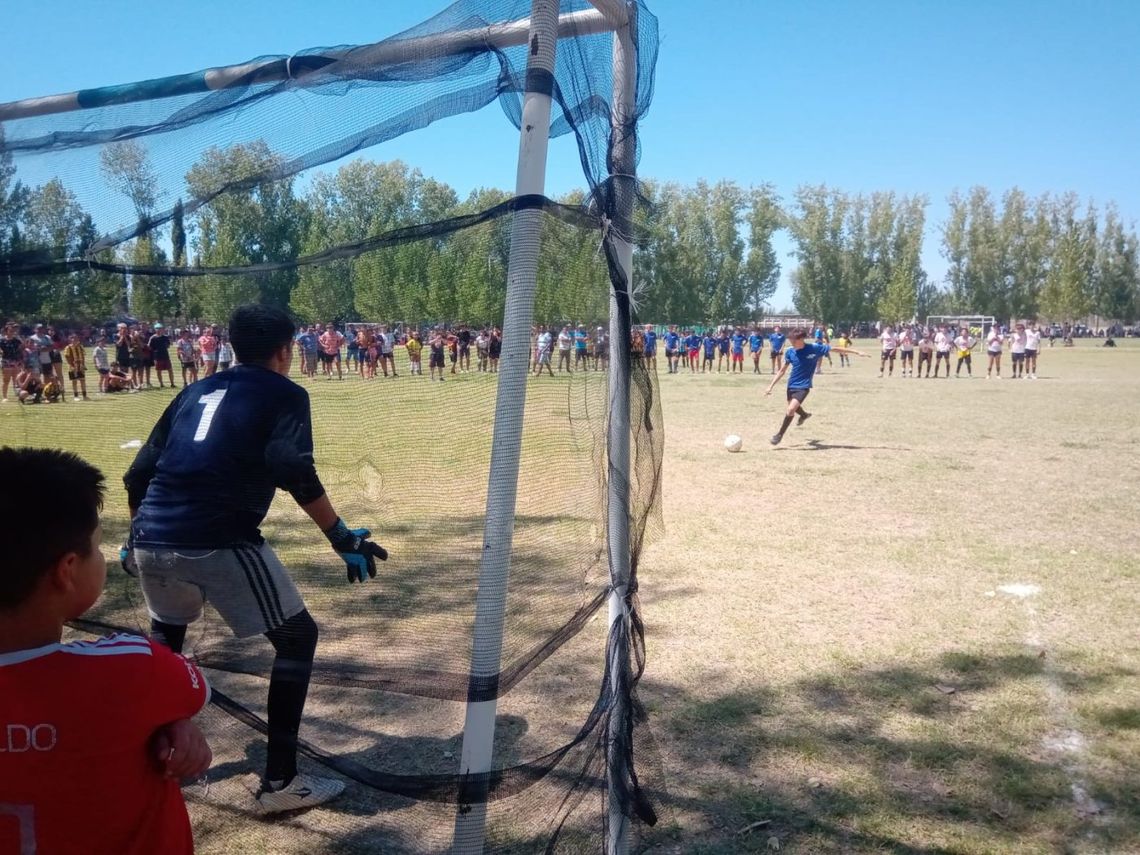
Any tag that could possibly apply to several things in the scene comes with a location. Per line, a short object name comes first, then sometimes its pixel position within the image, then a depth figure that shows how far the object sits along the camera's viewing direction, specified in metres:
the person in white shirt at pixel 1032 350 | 27.70
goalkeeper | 2.59
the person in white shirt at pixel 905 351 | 31.59
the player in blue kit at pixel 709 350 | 34.69
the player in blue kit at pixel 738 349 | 33.34
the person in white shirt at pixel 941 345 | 30.00
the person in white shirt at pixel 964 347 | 29.69
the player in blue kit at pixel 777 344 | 30.11
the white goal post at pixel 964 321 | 74.88
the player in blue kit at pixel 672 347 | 34.19
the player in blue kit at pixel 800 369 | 12.32
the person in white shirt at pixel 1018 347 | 27.70
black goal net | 2.39
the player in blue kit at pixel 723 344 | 34.52
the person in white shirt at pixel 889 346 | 30.58
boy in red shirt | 1.46
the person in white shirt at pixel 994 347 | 28.77
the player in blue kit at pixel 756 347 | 32.68
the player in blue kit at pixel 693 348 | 34.47
